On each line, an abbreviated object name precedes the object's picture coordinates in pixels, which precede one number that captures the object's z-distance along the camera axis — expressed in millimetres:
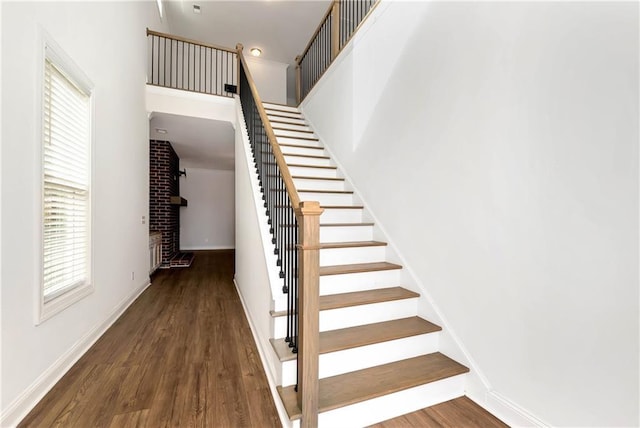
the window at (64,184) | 1834
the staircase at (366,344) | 1547
